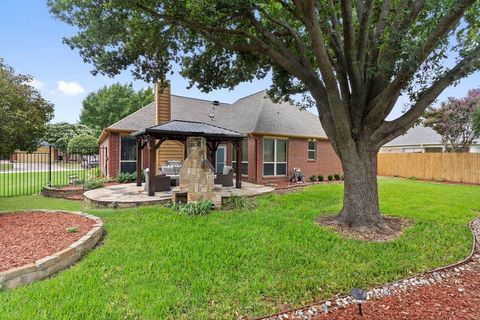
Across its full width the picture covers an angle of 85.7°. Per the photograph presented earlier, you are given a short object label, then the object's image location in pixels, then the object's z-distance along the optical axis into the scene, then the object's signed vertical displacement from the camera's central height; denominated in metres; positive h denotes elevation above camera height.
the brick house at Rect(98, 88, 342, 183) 13.84 +1.38
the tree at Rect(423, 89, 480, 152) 18.11 +2.94
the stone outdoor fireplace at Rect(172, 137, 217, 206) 7.93 -0.39
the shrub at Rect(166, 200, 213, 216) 7.32 -1.32
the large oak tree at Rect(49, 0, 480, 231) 5.33 +2.63
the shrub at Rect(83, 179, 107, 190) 11.11 -0.94
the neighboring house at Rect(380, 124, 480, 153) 22.56 +1.68
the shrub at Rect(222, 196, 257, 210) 8.22 -1.36
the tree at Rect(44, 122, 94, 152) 36.72 +4.70
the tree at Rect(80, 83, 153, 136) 41.62 +9.58
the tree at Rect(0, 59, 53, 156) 6.78 +1.59
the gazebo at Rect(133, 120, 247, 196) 8.87 +1.00
